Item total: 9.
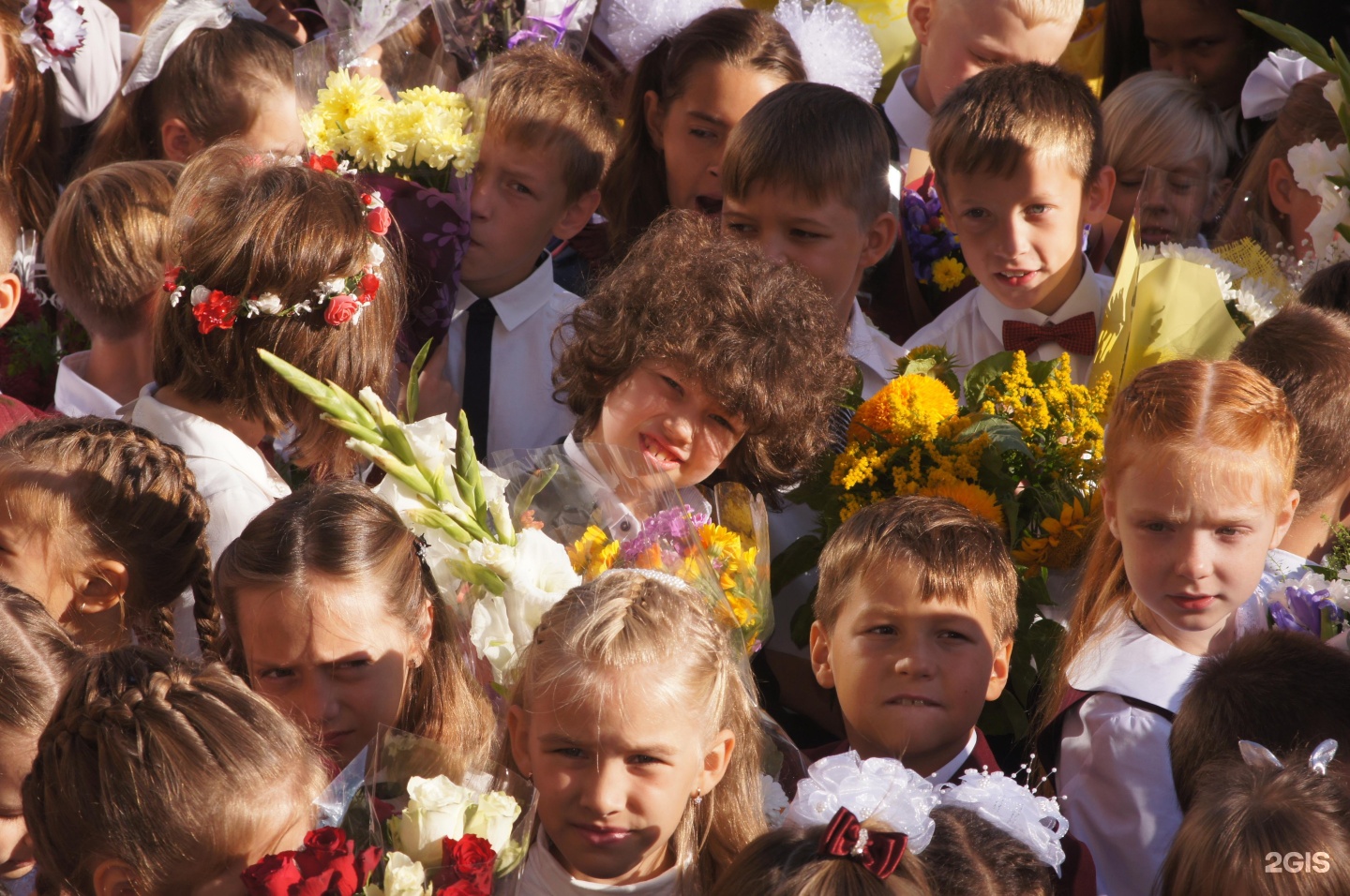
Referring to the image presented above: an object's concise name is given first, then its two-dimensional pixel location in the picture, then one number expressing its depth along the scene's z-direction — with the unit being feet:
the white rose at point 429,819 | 14.30
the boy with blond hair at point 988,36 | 31.19
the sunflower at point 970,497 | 21.89
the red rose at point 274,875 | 12.96
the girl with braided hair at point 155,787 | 13.94
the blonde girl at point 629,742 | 16.46
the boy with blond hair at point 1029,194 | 26.35
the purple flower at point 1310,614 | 19.56
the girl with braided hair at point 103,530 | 19.90
